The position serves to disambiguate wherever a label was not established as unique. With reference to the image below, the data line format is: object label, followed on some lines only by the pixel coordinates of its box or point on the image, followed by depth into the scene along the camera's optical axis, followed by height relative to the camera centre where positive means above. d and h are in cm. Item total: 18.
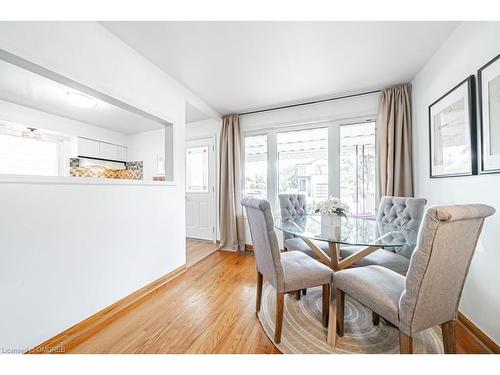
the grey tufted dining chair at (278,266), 129 -59
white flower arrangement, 184 -20
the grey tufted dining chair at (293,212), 199 -32
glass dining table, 135 -39
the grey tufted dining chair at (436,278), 84 -45
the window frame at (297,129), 285 +66
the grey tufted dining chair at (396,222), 156 -35
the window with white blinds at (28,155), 272 +52
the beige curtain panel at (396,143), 236 +54
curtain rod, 267 +130
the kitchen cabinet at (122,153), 429 +80
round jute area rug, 125 -106
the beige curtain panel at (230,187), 331 +1
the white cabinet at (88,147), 348 +76
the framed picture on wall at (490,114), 121 +47
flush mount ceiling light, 230 +109
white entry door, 373 -3
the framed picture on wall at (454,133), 142 +45
